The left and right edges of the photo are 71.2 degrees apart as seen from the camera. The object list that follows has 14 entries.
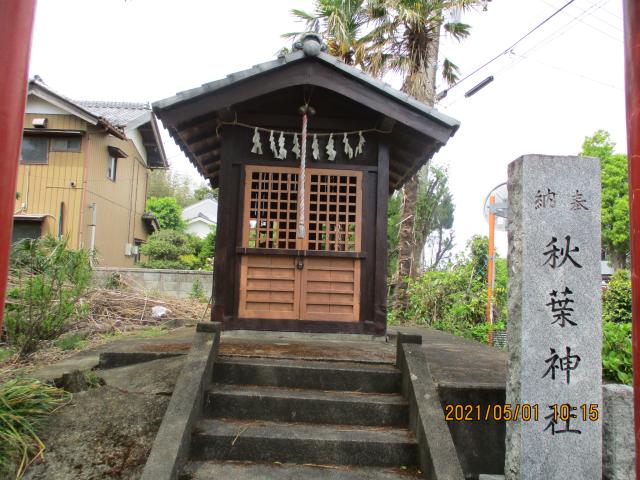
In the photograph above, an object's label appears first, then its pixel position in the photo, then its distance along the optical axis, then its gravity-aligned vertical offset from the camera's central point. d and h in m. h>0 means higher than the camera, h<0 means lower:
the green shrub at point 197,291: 15.22 -0.56
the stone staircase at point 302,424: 3.80 -1.38
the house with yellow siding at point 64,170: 17.06 +3.96
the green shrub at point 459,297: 11.78 -0.38
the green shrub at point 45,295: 6.02 -0.36
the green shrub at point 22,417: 3.53 -1.28
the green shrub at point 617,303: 9.41 -0.30
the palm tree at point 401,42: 12.62 +7.08
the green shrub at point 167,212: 31.31 +4.35
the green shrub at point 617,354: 5.66 -0.87
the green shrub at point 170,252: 20.70 +1.04
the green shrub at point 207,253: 21.57 +1.12
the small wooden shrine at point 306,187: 6.34 +1.39
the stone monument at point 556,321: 3.71 -0.29
